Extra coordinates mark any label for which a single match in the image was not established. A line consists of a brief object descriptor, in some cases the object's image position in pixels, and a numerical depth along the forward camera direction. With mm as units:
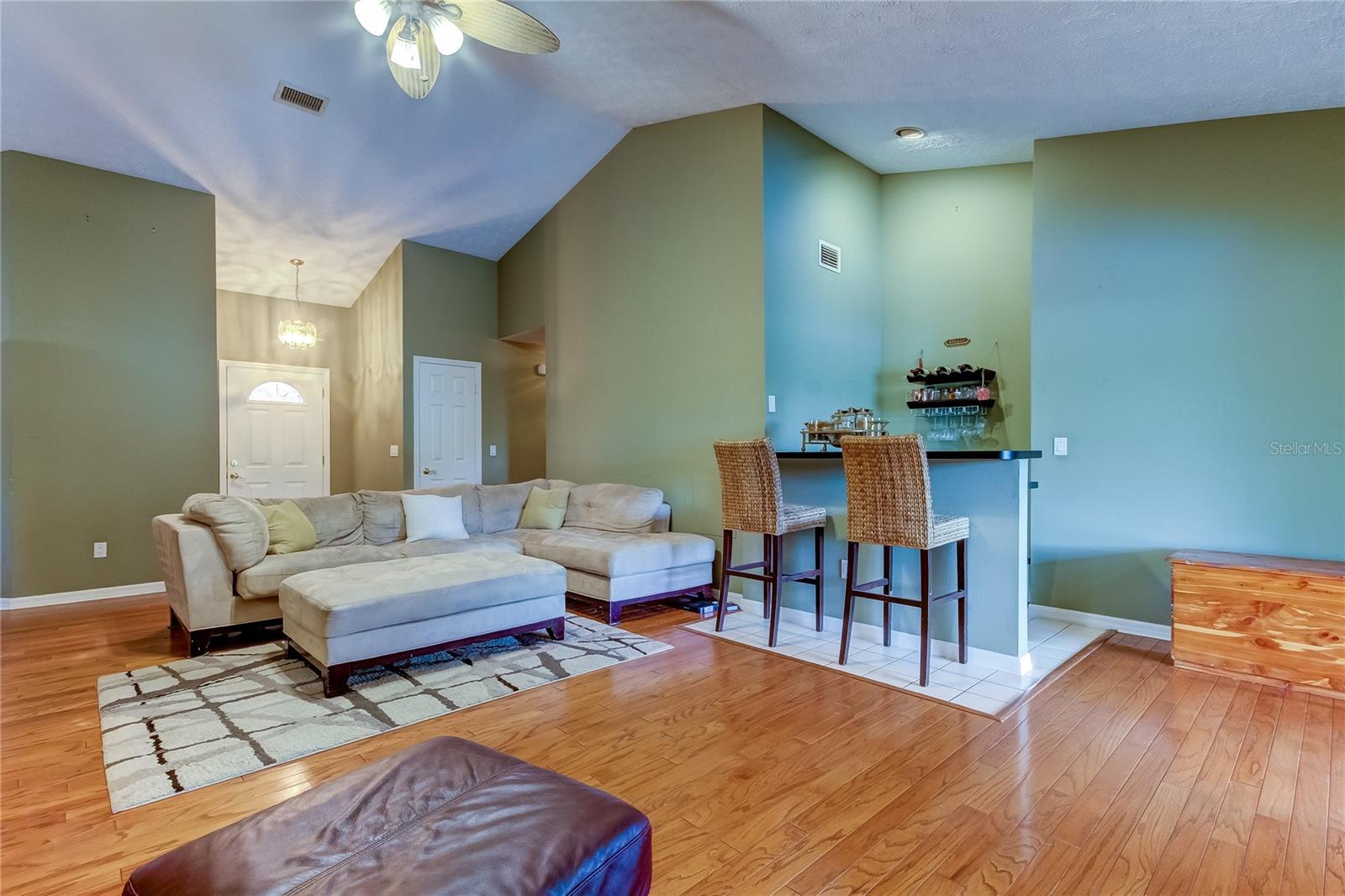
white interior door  6754
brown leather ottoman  983
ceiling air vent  4332
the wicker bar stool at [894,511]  3021
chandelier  6703
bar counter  3180
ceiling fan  2504
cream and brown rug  2311
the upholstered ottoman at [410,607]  2893
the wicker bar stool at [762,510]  3658
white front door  7148
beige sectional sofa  3580
